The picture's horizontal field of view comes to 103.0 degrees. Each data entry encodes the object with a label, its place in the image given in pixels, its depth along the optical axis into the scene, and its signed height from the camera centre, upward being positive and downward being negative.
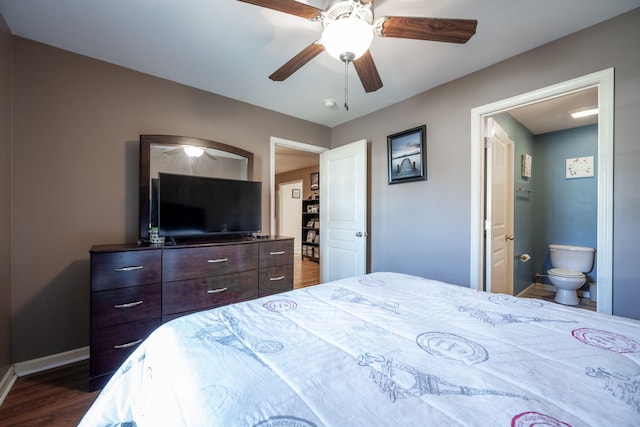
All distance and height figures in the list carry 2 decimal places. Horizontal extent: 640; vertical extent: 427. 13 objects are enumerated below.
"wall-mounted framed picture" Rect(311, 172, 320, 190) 6.32 +0.81
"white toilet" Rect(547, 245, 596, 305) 3.07 -0.72
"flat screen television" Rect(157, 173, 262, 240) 2.21 +0.06
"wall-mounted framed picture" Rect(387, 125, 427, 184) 2.69 +0.65
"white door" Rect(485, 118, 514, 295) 2.34 +0.03
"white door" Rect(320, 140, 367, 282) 3.08 +0.03
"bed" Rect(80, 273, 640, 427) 0.52 -0.41
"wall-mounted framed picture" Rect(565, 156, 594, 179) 3.48 +0.65
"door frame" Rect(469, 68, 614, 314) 1.68 +0.30
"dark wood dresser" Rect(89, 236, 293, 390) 1.69 -0.57
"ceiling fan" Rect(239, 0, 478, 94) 1.24 +0.96
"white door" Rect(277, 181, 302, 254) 7.55 +0.09
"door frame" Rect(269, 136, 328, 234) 3.12 +0.53
